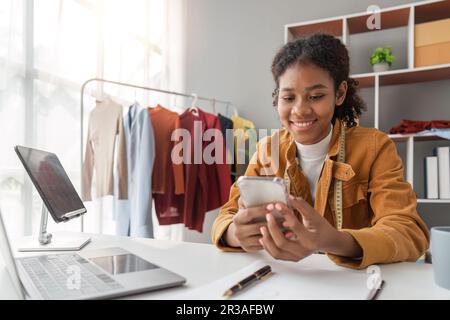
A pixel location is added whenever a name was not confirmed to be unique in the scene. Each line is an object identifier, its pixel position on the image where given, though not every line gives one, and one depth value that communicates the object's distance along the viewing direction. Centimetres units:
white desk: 53
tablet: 83
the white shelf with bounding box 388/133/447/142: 199
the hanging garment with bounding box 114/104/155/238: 197
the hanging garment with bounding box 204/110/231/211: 230
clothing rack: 180
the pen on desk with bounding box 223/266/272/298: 51
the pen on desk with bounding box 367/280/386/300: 50
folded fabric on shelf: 194
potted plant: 221
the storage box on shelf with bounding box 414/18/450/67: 197
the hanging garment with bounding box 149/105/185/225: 212
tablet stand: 85
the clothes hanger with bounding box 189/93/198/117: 227
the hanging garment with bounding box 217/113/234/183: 245
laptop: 50
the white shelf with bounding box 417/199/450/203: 192
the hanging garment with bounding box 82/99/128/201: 193
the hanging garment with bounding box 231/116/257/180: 246
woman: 65
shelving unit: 205
